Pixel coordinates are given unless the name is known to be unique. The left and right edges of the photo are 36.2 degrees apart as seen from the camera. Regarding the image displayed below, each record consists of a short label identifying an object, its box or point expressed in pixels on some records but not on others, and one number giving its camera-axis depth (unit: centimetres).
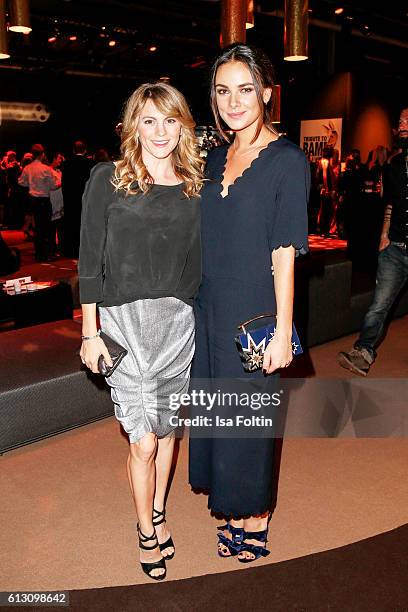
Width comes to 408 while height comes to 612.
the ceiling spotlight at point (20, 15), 472
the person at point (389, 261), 410
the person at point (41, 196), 888
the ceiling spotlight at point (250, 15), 479
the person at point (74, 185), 873
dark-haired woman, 193
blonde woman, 195
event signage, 1348
